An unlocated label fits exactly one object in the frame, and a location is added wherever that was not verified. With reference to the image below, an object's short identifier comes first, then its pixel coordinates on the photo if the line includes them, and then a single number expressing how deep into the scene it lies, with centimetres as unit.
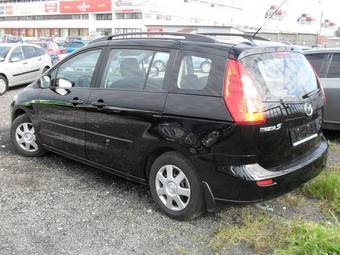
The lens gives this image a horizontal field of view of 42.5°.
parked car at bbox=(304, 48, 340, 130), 721
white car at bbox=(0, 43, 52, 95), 1321
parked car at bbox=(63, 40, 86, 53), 3158
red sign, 8729
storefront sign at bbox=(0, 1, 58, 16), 9956
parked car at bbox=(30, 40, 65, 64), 2119
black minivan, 366
